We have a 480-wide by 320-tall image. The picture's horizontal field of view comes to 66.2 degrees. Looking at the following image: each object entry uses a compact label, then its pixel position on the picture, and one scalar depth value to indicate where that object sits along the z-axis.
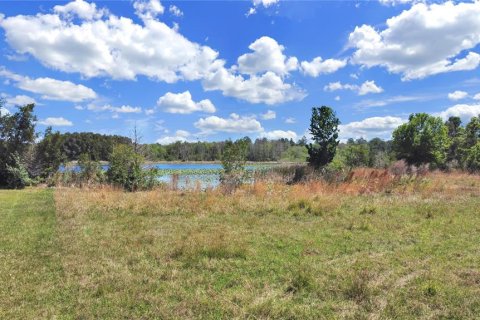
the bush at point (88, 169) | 21.97
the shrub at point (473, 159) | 28.67
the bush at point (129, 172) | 19.48
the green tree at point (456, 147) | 35.76
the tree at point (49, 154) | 23.33
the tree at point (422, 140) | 28.42
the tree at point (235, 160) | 18.06
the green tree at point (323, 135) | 20.77
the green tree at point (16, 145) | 21.45
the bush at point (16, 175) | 21.22
